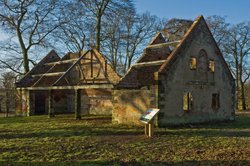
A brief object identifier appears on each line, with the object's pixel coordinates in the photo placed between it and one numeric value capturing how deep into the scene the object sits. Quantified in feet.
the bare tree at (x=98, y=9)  96.37
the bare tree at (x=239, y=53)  132.62
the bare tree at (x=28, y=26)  96.22
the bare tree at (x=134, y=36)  118.42
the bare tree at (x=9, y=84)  113.63
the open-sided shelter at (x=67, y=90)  84.12
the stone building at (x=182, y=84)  55.62
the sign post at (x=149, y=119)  41.30
